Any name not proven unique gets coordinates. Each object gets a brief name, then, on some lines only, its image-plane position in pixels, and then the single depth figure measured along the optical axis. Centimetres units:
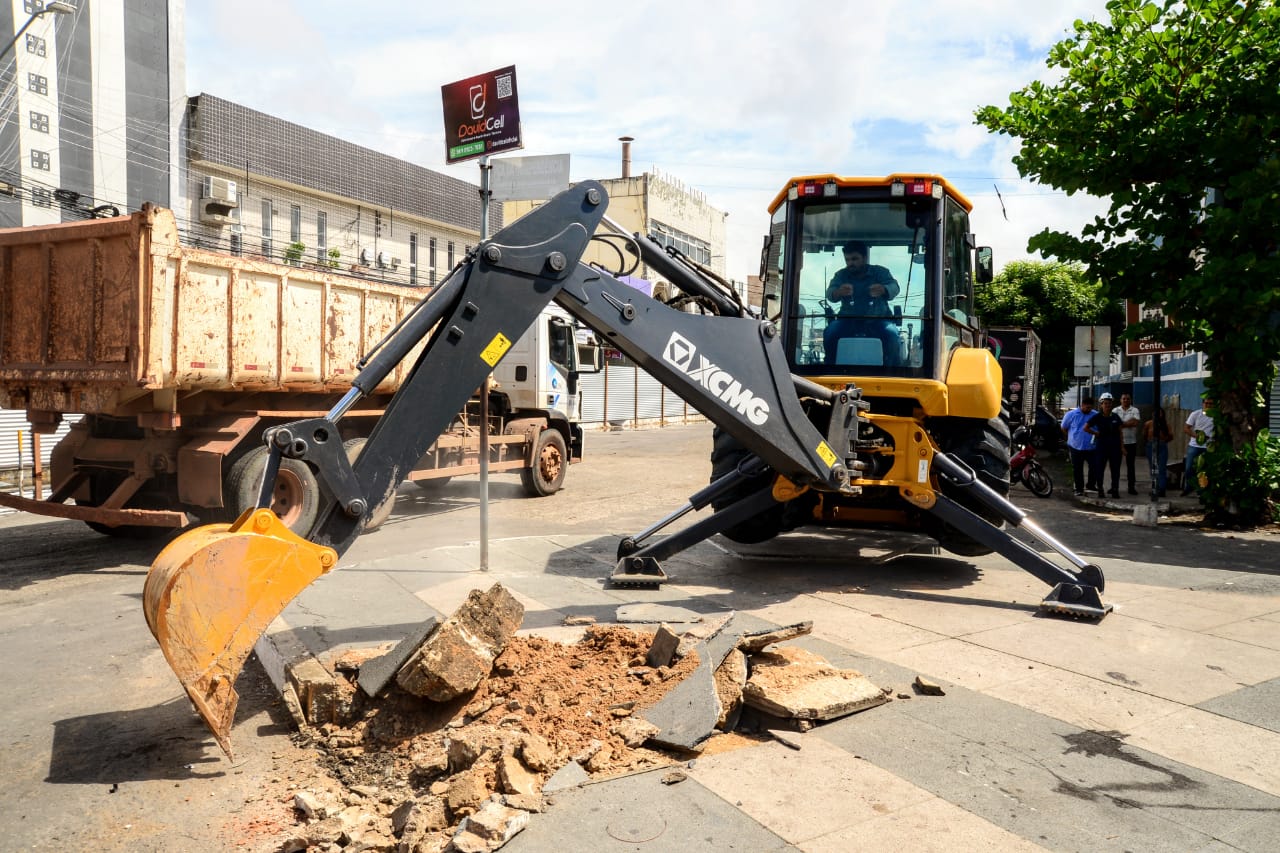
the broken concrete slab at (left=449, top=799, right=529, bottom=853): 347
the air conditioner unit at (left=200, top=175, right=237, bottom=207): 2616
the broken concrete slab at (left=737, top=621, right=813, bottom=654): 526
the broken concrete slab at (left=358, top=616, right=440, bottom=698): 492
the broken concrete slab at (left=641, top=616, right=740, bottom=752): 435
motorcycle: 1555
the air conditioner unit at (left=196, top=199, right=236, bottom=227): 2642
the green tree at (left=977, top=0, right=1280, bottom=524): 1095
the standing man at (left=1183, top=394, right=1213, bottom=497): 1324
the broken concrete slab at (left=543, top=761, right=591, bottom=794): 396
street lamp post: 1622
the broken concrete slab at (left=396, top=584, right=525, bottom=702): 477
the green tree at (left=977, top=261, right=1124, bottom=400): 3050
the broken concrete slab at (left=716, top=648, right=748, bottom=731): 464
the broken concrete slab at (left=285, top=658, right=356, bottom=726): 489
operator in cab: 784
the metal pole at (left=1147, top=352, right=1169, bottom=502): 1357
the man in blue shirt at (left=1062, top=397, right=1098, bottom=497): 1505
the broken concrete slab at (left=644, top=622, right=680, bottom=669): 528
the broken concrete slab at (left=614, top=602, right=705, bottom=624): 660
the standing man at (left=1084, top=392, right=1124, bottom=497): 1490
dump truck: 841
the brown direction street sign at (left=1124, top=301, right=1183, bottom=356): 1255
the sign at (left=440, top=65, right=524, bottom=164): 1022
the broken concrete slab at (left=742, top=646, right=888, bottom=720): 464
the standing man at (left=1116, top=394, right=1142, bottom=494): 1529
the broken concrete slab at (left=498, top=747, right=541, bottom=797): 385
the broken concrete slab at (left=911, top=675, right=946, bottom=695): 516
